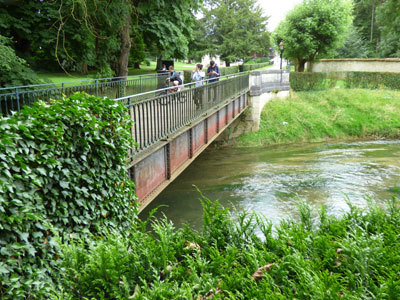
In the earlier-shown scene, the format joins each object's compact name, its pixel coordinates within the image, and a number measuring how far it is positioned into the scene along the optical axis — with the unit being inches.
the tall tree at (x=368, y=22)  2246.6
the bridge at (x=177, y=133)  273.7
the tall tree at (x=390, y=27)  1774.1
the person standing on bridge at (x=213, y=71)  583.2
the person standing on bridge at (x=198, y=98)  421.1
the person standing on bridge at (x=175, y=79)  601.8
